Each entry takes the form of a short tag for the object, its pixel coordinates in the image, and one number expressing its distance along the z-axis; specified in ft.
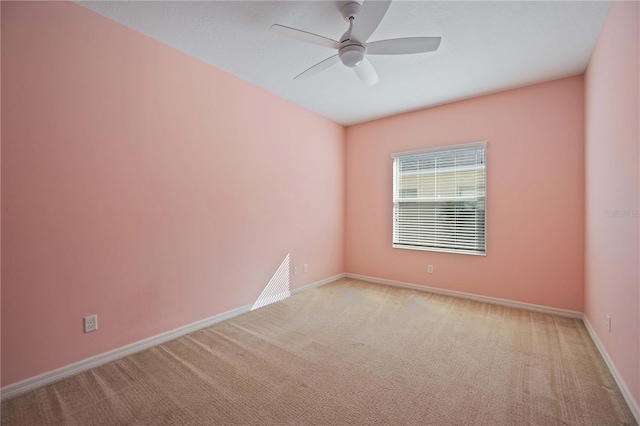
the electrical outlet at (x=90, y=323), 7.09
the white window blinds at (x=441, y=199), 12.36
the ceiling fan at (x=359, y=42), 6.30
